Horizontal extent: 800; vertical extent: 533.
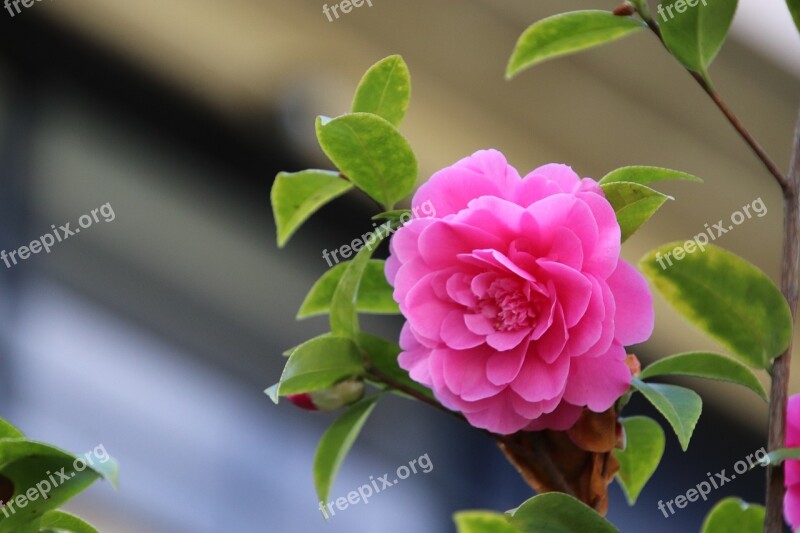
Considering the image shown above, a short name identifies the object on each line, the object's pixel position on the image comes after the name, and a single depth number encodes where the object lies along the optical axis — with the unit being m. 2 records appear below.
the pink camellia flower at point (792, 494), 1.43
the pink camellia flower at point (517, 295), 1.40
